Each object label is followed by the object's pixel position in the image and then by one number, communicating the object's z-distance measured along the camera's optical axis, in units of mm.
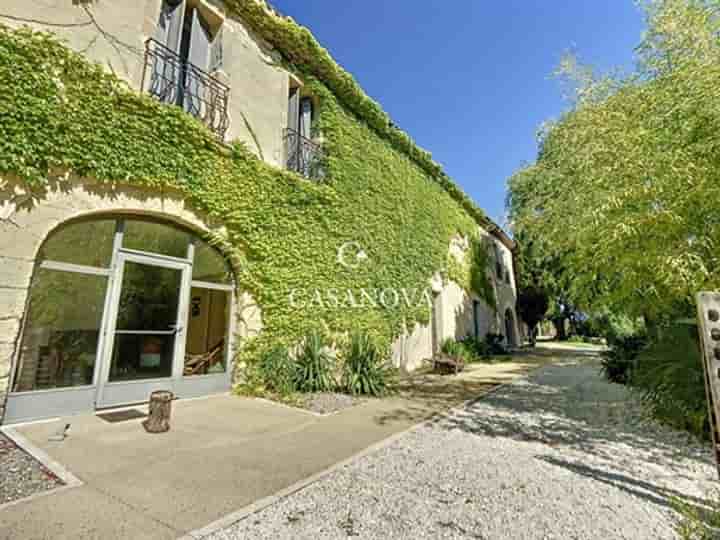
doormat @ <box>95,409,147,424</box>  4020
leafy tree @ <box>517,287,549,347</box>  19850
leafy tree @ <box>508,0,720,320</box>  3641
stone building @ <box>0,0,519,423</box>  3809
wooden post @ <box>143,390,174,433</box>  3652
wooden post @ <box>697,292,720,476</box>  1975
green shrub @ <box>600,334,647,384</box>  7029
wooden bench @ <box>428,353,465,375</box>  8766
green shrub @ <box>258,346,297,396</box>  5699
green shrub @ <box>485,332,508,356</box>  13125
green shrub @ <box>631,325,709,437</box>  3998
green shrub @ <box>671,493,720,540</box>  1970
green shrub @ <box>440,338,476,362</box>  10198
